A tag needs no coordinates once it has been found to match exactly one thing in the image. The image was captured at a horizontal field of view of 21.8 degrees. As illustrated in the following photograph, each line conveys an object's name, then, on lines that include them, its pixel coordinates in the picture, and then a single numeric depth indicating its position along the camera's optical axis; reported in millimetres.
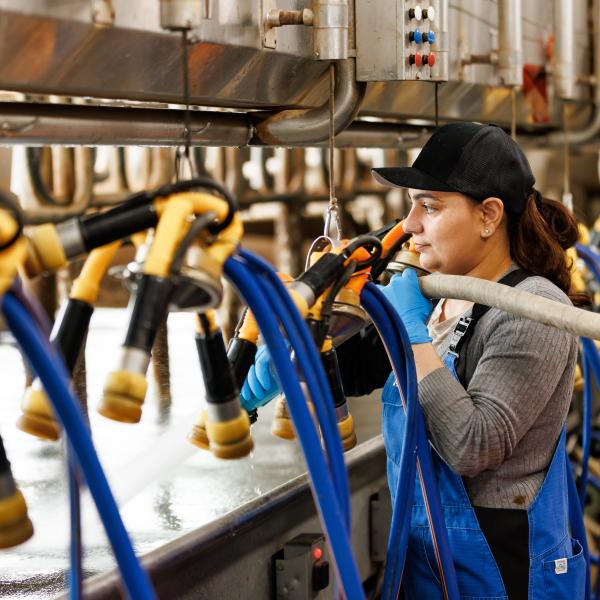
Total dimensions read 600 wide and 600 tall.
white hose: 2026
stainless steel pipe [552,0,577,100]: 3908
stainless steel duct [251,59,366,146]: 2670
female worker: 2215
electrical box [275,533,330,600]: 2473
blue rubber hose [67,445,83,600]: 1696
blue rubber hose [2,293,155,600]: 1514
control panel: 2661
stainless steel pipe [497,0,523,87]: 3349
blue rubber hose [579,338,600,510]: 2920
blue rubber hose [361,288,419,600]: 2127
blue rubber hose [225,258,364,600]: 1726
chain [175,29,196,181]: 1853
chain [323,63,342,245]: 2268
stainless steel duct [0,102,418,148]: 2247
